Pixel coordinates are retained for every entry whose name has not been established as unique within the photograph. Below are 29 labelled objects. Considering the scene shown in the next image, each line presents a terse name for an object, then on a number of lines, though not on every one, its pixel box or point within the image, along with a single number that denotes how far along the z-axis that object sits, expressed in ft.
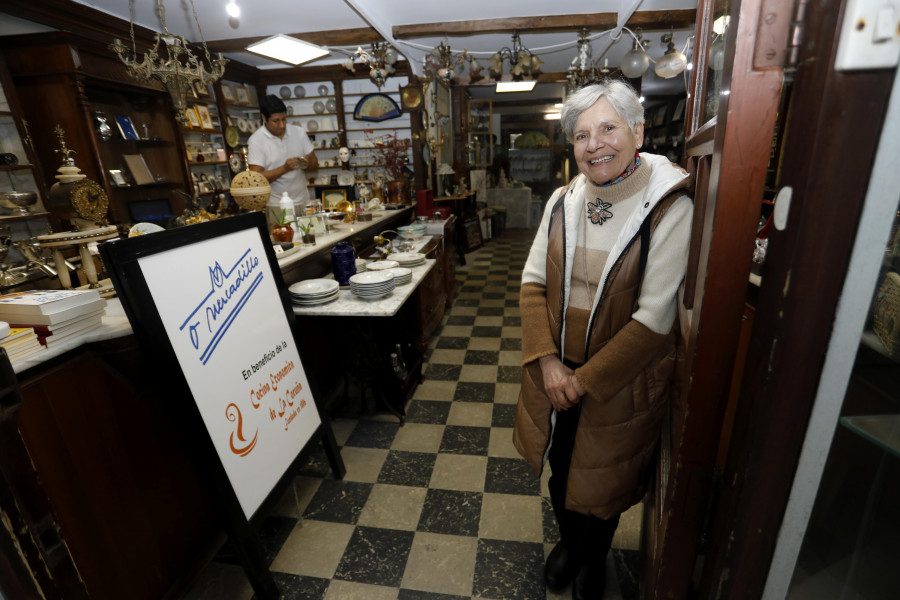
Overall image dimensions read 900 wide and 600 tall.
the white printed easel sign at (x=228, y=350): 4.22
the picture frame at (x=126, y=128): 15.24
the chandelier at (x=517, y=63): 16.20
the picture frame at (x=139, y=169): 15.87
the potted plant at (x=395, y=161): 16.55
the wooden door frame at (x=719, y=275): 1.80
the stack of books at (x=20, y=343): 3.84
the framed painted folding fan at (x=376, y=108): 22.57
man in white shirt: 10.89
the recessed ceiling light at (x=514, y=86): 23.80
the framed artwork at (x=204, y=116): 18.66
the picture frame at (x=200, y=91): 17.80
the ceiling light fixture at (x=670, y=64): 12.48
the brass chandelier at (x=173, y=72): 7.43
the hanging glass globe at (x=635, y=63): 13.71
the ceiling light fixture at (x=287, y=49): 11.88
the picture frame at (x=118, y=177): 14.90
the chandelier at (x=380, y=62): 14.06
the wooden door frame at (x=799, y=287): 1.48
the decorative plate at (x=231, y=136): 19.97
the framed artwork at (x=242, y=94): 21.43
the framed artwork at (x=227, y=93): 20.44
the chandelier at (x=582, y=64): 14.37
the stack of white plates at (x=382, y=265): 8.95
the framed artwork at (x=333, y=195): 22.19
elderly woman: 3.82
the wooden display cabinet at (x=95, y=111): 12.84
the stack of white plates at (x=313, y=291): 7.34
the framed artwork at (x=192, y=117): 17.84
